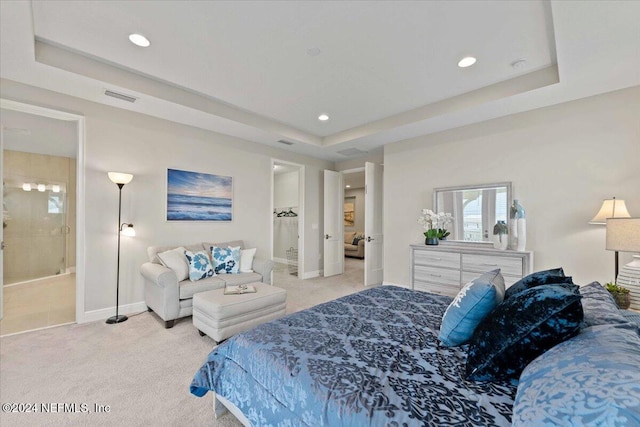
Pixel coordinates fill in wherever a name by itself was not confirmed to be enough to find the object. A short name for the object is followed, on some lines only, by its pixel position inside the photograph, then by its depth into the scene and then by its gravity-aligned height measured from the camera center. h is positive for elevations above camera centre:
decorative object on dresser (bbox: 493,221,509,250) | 3.39 -0.19
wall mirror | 3.63 +0.20
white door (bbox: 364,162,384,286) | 5.11 -0.14
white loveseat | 2.98 -0.77
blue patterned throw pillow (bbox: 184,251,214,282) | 3.35 -0.56
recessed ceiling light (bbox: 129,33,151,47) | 2.31 +1.58
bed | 0.72 -0.65
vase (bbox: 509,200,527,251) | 3.26 -0.09
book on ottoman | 2.87 -0.74
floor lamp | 3.12 -0.05
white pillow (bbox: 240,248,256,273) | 3.94 -0.57
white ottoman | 2.55 -0.90
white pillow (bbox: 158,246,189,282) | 3.27 -0.50
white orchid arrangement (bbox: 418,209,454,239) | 4.02 -0.02
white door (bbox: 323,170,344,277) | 5.91 -0.07
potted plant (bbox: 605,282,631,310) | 1.86 -0.53
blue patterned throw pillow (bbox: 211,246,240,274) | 3.71 -0.54
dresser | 3.20 -0.56
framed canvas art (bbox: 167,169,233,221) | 3.90 +0.38
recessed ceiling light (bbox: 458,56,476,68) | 2.61 +1.57
